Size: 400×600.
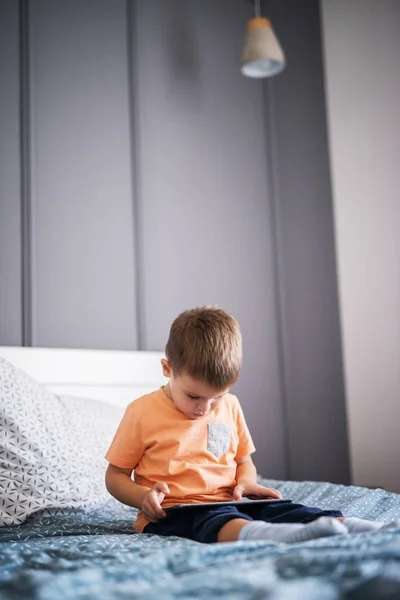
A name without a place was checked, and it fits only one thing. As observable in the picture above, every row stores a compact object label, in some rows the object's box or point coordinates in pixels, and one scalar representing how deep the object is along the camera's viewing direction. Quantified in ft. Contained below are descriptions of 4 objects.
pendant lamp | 9.66
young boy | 4.89
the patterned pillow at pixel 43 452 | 5.92
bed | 2.95
